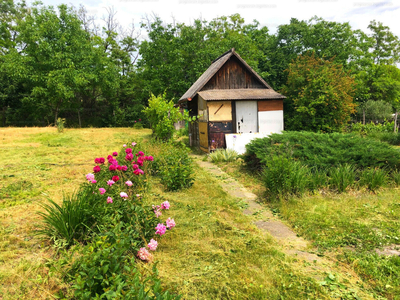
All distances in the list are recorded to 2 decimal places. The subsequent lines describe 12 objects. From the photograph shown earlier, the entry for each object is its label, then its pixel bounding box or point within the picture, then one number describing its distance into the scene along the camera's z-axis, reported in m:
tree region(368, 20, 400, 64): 42.53
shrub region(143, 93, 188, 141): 12.16
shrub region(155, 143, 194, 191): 6.61
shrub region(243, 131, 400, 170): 6.87
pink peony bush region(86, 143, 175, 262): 3.56
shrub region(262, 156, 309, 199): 5.90
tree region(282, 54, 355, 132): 16.20
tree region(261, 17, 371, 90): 27.34
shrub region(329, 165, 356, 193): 6.19
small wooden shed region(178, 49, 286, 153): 13.08
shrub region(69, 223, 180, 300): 2.36
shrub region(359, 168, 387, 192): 6.31
